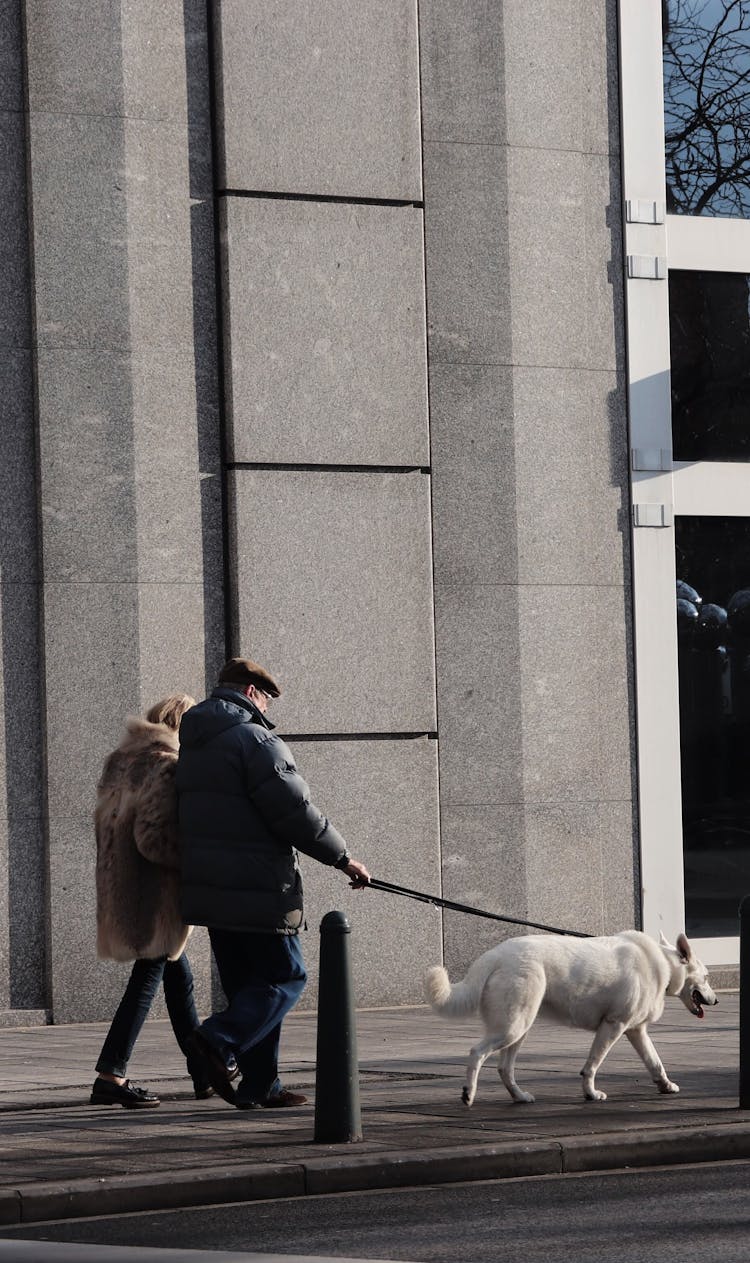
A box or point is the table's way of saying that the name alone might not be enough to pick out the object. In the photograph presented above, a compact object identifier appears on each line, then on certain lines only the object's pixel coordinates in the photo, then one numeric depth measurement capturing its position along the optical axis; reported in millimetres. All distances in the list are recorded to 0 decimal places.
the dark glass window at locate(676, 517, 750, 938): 27953
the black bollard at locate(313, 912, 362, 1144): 15102
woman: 17422
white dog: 16766
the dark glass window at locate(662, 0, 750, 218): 28500
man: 16766
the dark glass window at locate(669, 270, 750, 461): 28219
